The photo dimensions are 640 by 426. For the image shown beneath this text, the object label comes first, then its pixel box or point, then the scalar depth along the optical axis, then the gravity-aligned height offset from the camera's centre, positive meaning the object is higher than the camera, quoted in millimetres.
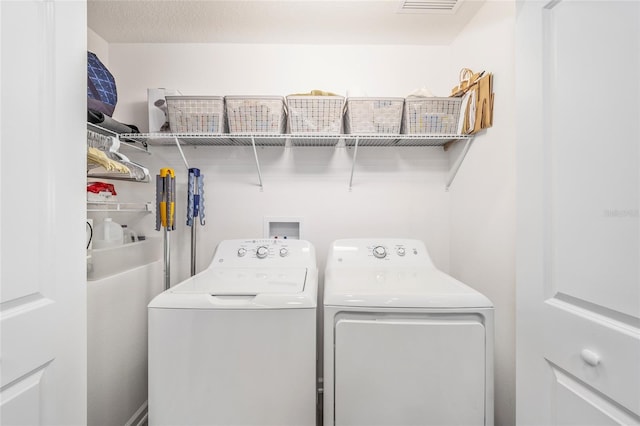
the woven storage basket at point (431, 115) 1680 +593
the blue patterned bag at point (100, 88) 1396 +653
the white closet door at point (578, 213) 609 -1
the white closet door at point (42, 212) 634 +0
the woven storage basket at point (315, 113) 1634 +592
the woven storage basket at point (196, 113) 1655 +594
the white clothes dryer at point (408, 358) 1106 -586
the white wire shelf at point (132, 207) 1360 +34
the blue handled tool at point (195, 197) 1773 +100
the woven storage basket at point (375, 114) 1658 +590
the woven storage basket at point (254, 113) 1650 +594
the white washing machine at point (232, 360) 1102 -592
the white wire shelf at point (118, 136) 1403 +442
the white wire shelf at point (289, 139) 1676 +468
